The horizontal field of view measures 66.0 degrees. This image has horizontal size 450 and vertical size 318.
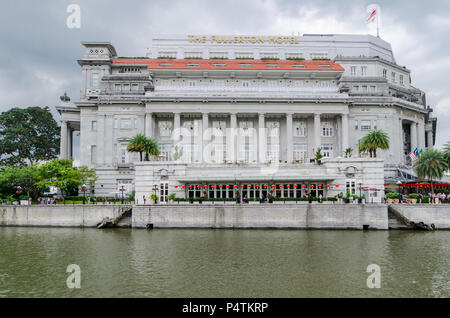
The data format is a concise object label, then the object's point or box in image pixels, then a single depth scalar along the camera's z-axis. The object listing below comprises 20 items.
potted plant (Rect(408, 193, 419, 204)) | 52.59
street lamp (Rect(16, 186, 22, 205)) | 59.77
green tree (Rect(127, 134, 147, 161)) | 57.00
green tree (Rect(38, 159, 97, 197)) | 57.41
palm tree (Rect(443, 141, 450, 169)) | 57.46
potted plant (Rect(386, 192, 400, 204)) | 53.33
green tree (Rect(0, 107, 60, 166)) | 77.69
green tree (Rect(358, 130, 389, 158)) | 57.78
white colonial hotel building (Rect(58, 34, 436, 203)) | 70.31
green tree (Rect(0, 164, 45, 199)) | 57.97
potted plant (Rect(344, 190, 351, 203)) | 49.57
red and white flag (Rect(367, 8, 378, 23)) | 78.81
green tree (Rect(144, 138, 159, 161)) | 57.31
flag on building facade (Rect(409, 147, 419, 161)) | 57.00
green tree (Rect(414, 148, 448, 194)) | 54.03
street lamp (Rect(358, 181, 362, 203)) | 48.74
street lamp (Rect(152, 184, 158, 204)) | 52.18
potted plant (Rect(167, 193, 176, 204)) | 51.32
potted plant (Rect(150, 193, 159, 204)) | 51.84
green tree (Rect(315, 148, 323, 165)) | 57.47
